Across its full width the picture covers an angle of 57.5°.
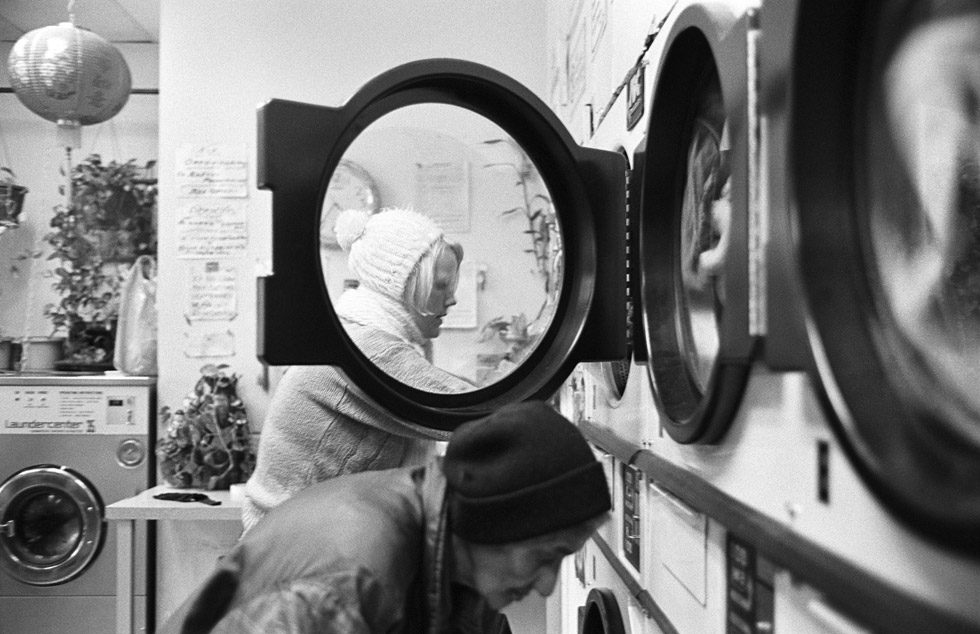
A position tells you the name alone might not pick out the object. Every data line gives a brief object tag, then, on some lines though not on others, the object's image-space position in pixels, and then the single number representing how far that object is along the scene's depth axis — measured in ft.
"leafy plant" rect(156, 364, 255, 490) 12.19
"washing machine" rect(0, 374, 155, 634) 12.67
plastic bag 13.43
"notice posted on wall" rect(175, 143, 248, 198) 12.95
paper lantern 11.59
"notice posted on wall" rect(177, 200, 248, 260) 12.95
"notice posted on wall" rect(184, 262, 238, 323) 12.96
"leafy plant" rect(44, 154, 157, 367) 15.12
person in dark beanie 3.47
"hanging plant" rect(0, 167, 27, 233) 15.58
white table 10.98
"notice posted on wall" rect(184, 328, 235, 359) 13.01
